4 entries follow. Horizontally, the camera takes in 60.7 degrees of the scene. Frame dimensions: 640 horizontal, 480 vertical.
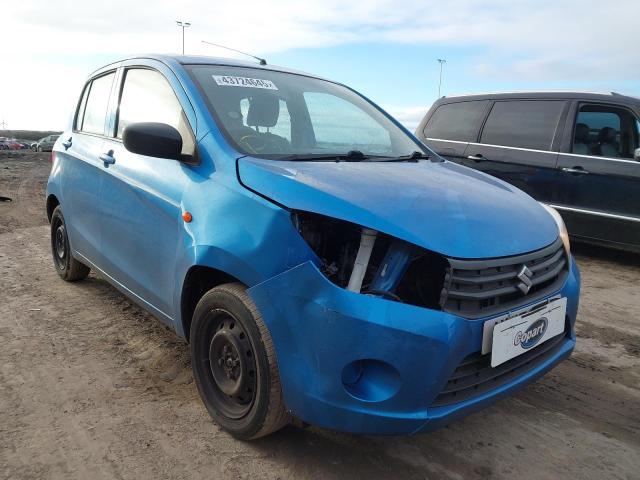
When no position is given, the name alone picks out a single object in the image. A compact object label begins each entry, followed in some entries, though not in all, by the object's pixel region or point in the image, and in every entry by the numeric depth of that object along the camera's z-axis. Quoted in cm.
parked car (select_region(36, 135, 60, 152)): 4459
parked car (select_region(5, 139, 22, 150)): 4881
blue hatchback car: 198
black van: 568
